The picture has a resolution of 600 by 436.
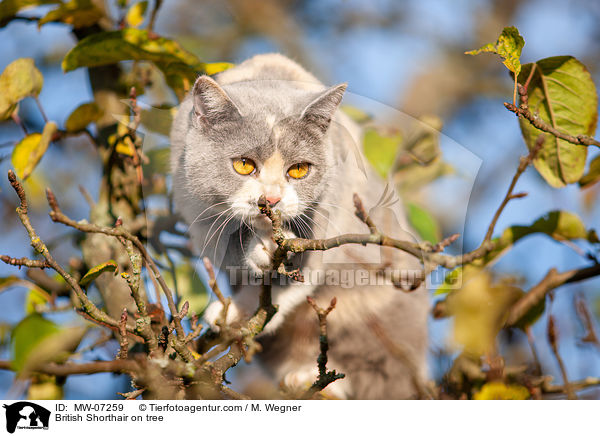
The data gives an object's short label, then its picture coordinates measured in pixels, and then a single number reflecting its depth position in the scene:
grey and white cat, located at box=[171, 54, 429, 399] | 2.08
